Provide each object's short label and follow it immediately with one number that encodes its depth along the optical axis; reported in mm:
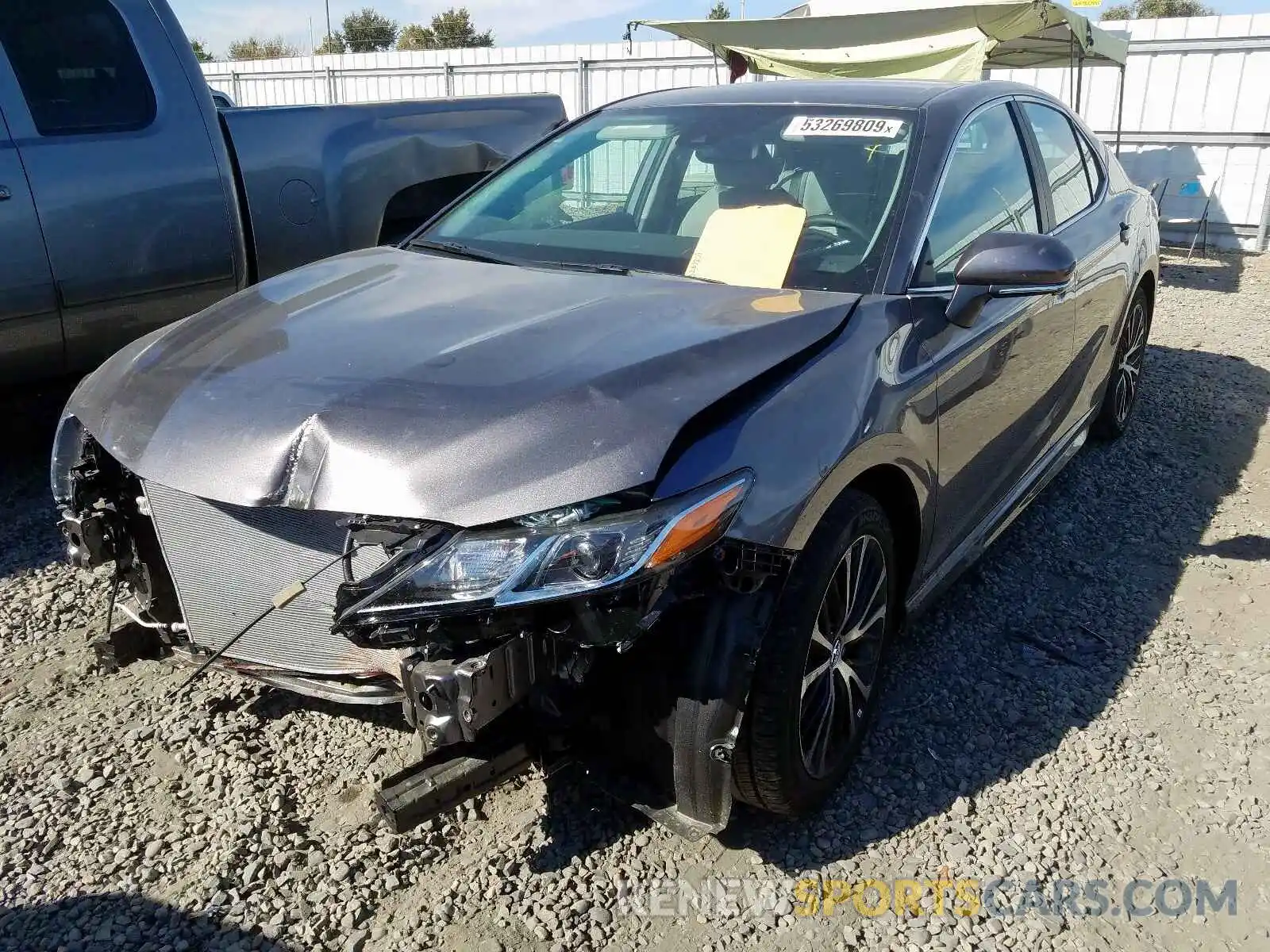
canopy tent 8812
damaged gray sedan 1872
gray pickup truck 3986
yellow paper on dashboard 2764
